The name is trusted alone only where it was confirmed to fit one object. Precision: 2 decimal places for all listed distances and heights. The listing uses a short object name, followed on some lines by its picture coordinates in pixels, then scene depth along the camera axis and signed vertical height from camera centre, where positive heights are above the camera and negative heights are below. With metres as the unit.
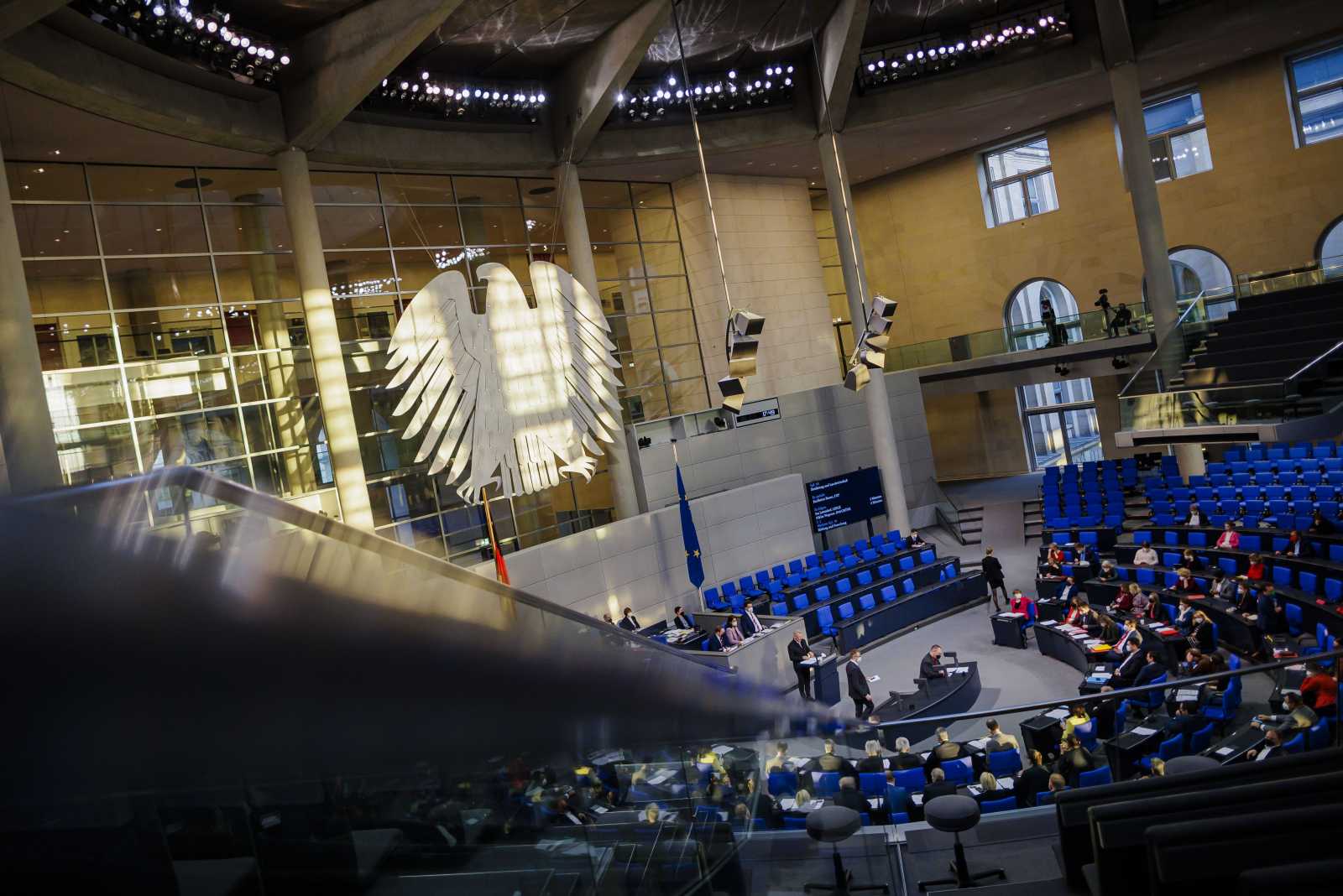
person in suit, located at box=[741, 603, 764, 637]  14.42 -3.10
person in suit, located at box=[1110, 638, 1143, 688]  10.68 -3.57
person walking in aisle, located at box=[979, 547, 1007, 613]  16.30 -3.36
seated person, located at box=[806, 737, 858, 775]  5.07 -1.89
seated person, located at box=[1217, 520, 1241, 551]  14.09 -3.05
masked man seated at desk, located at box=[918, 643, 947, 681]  12.50 -3.62
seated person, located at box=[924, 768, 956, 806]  5.99 -2.53
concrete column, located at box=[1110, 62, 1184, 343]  18.88 +2.84
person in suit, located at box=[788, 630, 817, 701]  13.98 -3.62
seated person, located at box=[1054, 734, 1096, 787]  6.01 -2.58
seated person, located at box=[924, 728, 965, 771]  6.11 -2.36
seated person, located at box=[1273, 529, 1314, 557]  12.77 -3.02
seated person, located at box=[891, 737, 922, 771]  5.58 -2.13
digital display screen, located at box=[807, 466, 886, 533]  20.28 -2.15
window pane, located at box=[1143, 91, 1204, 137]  21.41 +4.87
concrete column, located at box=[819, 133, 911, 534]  20.06 +1.83
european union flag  17.00 -2.11
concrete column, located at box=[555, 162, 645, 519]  17.80 +3.29
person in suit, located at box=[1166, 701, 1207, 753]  5.62 -2.22
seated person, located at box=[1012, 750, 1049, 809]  6.36 -2.75
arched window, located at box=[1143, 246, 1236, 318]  21.45 +1.30
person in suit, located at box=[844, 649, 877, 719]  12.47 -3.75
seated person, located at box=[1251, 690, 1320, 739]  5.00 -2.10
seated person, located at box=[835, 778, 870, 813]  4.94 -2.06
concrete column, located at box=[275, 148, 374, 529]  13.93 +2.18
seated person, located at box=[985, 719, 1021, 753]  6.12 -2.35
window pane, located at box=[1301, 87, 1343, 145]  19.58 +3.83
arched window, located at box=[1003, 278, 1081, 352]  21.05 +1.14
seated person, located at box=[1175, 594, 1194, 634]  11.94 -3.45
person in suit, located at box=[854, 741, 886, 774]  5.55 -2.08
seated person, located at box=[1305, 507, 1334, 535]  12.74 -2.80
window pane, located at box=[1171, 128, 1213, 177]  21.30 +3.88
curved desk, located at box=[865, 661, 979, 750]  11.84 -3.91
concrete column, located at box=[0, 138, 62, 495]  9.39 +1.61
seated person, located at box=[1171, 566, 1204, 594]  13.03 -3.34
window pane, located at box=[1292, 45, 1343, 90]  19.44 +4.77
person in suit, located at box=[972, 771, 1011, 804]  5.97 -2.61
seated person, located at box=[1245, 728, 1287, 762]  5.30 -2.34
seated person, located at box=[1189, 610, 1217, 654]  11.38 -3.53
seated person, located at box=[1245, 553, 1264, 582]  12.54 -3.16
